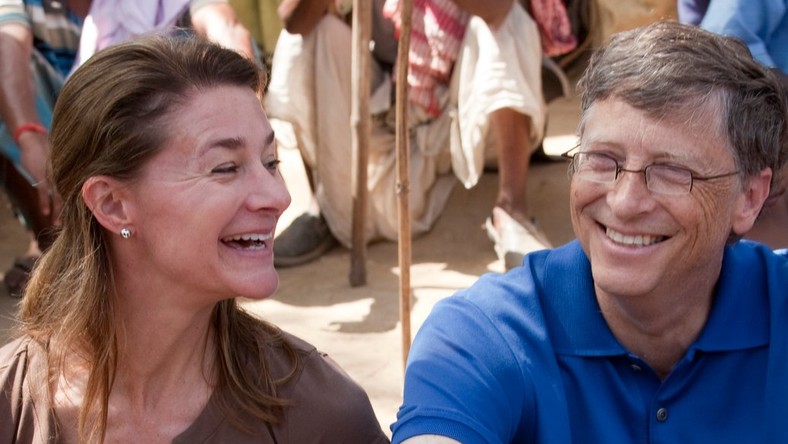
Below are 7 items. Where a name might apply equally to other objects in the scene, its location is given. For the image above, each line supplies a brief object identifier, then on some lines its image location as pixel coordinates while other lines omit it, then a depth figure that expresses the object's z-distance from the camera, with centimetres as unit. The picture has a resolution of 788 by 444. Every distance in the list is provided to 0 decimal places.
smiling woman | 218
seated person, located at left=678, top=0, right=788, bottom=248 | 433
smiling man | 207
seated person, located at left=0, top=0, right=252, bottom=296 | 473
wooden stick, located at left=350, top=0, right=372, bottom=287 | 466
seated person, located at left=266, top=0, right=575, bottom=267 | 500
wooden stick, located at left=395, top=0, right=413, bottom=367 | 383
